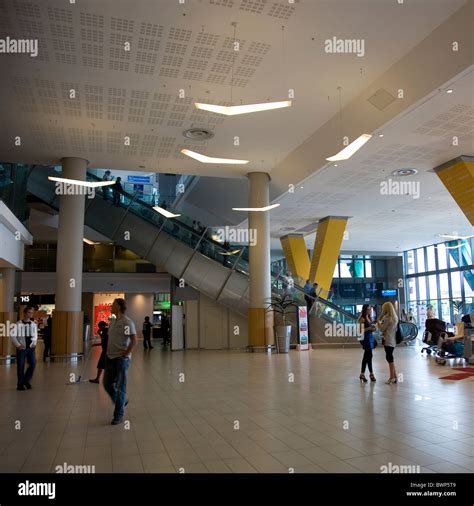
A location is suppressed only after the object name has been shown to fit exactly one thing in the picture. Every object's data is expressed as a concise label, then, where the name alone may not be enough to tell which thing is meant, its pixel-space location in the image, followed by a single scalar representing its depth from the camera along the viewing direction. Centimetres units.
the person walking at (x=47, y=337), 1438
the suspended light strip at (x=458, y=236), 2411
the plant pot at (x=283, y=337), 1543
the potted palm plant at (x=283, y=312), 1547
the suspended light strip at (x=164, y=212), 1740
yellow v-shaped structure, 2152
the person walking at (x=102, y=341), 895
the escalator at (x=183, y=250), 1722
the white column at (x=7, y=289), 1341
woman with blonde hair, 824
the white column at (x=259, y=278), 1571
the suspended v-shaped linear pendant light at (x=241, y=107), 751
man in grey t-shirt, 564
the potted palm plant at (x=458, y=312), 2655
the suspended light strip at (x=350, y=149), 904
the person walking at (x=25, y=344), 831
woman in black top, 857
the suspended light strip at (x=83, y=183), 1255
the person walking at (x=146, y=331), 1919
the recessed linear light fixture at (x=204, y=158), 1070
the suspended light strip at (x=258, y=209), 1450
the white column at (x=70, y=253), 1407
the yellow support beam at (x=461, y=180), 1284
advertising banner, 1611
